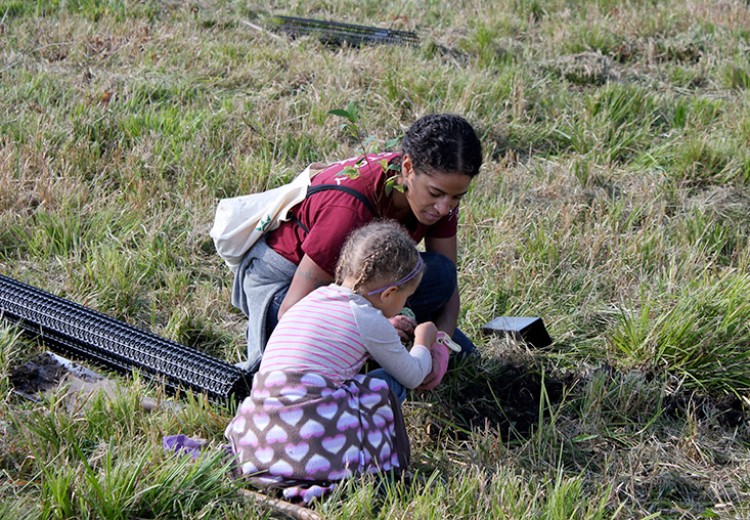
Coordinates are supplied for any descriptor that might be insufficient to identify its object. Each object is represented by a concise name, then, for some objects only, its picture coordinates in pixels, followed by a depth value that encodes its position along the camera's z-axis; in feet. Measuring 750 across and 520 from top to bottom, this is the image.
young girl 19.36
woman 22.34
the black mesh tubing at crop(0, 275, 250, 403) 23.47
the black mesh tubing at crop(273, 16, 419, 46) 47.73
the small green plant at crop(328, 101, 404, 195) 22.98
